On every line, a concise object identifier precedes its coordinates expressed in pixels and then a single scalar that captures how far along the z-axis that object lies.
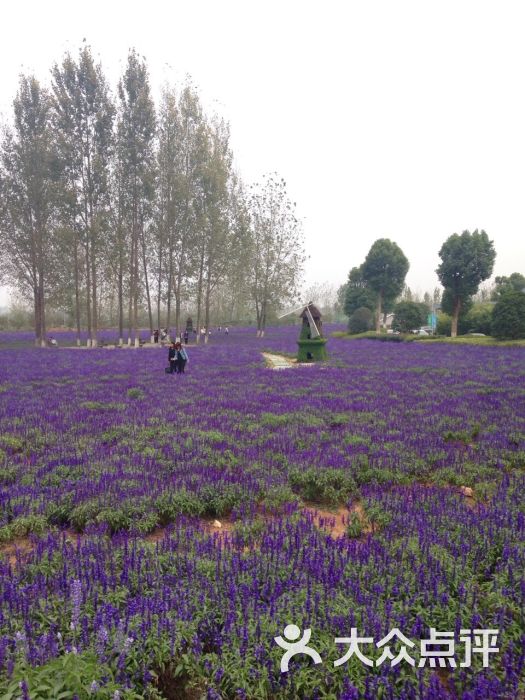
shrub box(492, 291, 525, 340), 32.12
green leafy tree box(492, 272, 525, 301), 61.71
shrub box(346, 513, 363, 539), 4.86
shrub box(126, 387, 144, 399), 13.22
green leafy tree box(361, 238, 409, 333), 53.59
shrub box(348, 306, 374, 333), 51.00
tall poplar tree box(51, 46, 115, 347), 32.03
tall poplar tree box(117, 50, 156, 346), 33.22
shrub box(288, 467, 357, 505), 6.08
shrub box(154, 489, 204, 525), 5.39
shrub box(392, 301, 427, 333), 48.00
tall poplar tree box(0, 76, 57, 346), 33.34
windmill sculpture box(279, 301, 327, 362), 24.81
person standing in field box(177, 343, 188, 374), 18.16
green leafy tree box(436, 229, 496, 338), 40.53
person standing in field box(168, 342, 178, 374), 18.12
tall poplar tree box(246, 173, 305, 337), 47.62
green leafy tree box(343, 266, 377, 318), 58.28
